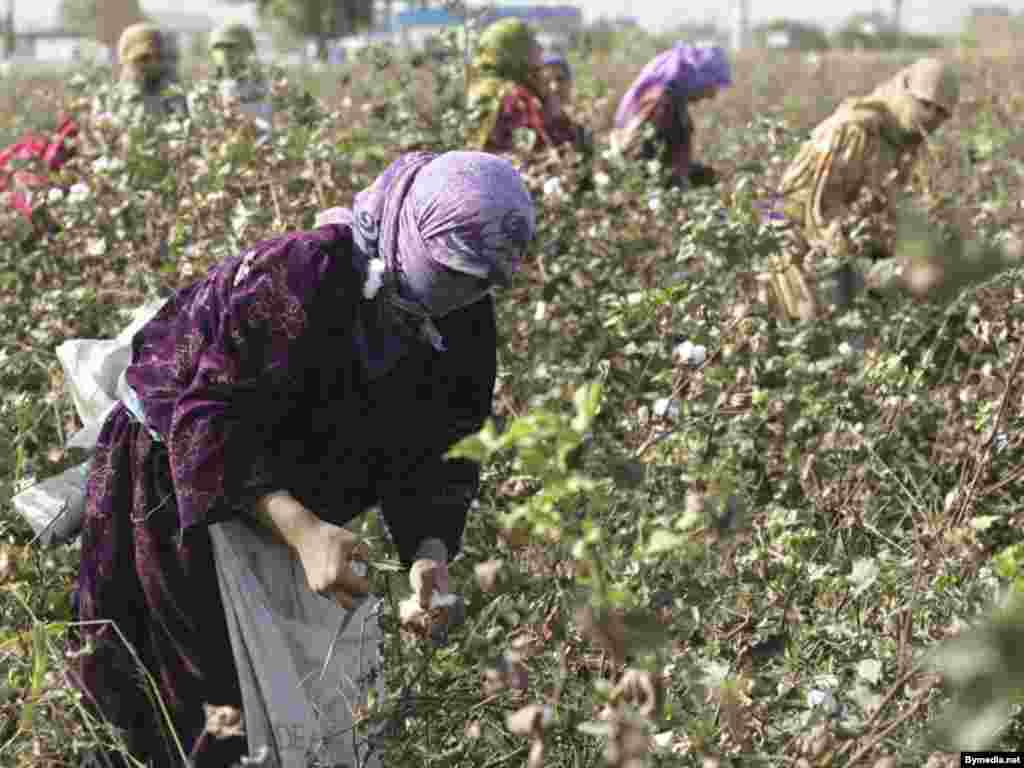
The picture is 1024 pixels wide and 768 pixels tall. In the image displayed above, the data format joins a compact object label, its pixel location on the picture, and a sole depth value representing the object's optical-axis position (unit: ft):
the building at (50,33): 264.07
